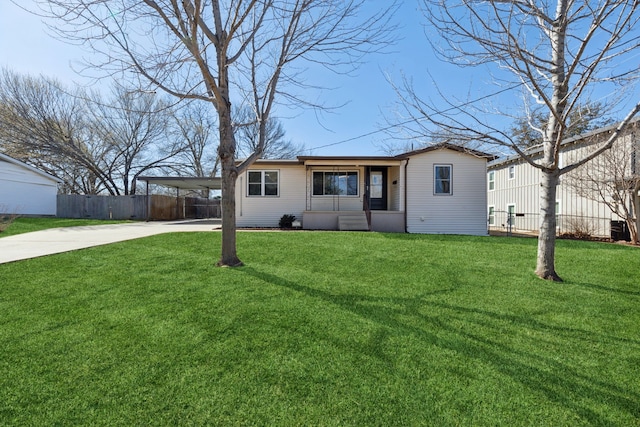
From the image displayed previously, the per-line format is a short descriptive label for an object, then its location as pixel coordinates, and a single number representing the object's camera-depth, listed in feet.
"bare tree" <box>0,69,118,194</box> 67.51
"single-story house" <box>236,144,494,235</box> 41.45
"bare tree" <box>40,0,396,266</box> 16.05
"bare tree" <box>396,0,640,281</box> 11.91
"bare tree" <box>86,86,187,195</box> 79.97
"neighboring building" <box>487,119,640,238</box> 33.86
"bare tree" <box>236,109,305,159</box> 90.93
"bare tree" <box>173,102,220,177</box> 89.53
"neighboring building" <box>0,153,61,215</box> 54.75
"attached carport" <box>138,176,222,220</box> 51.16
